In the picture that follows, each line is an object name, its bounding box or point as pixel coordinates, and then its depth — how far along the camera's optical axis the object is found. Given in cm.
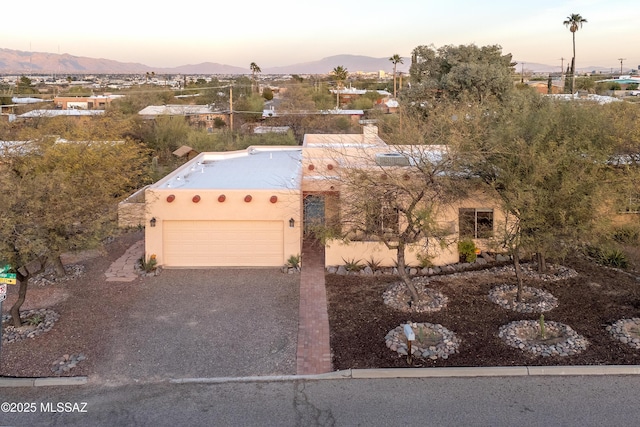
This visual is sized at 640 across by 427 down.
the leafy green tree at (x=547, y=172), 1164
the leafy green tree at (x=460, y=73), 3553
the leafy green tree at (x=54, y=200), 1054
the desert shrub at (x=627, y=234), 1247
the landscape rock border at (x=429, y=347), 1036
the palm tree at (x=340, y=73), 7850
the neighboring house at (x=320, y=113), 4814
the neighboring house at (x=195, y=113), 5043
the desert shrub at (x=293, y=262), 1623
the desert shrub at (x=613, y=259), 1608
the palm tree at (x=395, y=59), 7522
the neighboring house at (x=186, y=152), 3000
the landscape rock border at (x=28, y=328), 1130
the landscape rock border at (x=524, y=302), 1271
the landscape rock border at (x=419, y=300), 1284
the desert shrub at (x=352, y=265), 1603
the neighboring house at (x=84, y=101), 6438
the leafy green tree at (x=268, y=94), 8375
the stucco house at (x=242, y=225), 1628
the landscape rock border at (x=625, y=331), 1073
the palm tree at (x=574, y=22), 5928
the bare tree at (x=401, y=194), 1243
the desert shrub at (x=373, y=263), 1622
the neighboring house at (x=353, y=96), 7037
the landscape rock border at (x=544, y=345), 1036
